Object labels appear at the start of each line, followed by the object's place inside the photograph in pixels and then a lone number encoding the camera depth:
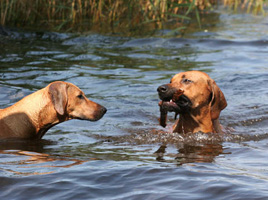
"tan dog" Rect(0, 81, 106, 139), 12.44
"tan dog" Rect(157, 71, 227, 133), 12.52
